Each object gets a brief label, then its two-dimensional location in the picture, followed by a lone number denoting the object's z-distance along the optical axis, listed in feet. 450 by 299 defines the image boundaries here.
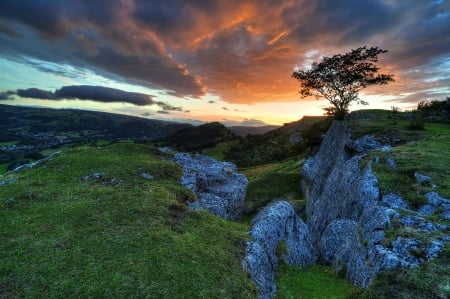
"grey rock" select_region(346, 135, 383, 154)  100.30
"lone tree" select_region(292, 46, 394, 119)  163.12
